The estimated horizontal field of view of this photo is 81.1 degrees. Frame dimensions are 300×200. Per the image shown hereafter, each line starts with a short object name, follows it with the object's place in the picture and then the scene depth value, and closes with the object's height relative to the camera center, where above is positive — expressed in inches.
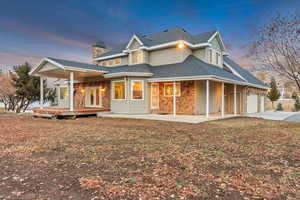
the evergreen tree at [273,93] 1103.0 +47.4
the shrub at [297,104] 959.8 -19.8
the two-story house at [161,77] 503.5 +69.2
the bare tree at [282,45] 350.6 +117.8
